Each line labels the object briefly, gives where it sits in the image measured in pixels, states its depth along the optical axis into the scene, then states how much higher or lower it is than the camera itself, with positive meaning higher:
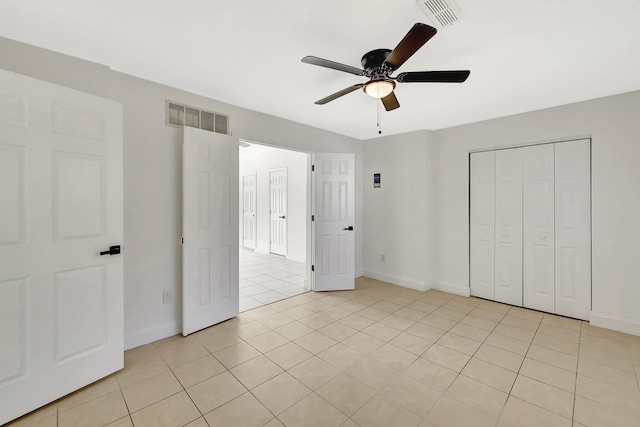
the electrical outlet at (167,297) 2.74 -0.88
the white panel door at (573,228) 3.12 -0.20
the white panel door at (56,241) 1.70 -0.21
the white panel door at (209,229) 2.76 -0.19
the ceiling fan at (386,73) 1.70 +0.99
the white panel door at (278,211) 6.60 +0.02
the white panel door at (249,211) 7.49 +0.02
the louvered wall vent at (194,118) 2.77 +1.03
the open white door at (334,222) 4.21 -0.17
